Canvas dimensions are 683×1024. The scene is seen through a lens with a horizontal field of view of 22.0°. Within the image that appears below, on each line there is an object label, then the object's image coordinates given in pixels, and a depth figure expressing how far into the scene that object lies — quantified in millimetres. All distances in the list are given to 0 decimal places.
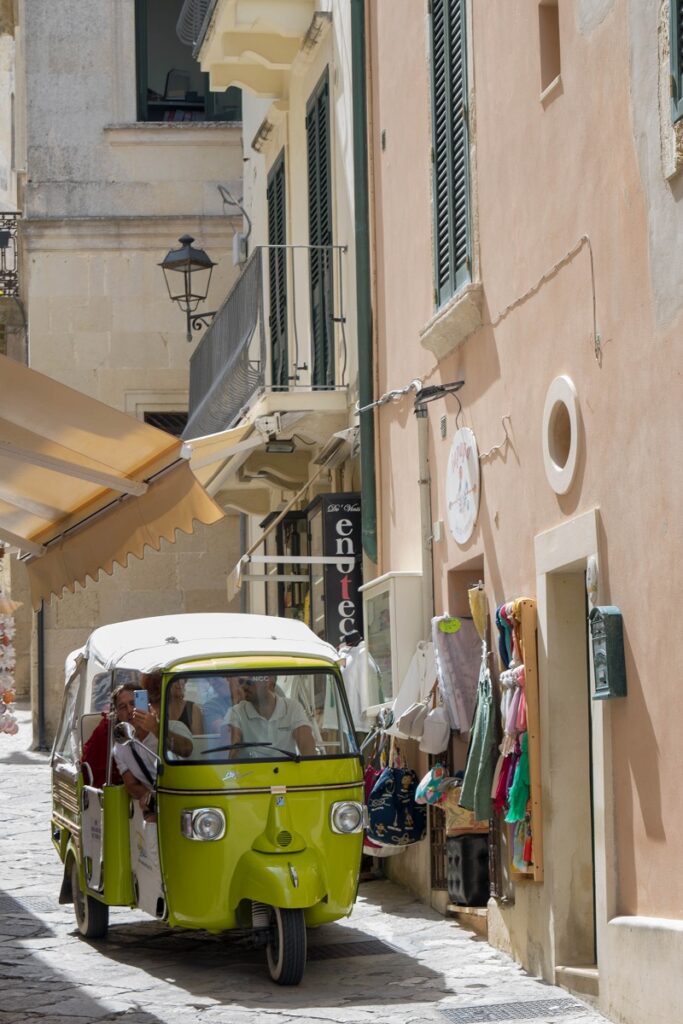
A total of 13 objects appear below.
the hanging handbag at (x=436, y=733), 11680
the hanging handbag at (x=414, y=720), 11922
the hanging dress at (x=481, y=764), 10539
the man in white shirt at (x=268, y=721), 10516
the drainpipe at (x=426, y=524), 12703
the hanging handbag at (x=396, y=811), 12531
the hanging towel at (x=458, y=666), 11602
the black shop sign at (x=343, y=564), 14680
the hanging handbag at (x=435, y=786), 11594
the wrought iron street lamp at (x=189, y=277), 22766
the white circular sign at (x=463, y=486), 11547
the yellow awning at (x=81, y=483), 9719
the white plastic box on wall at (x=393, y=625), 12758
